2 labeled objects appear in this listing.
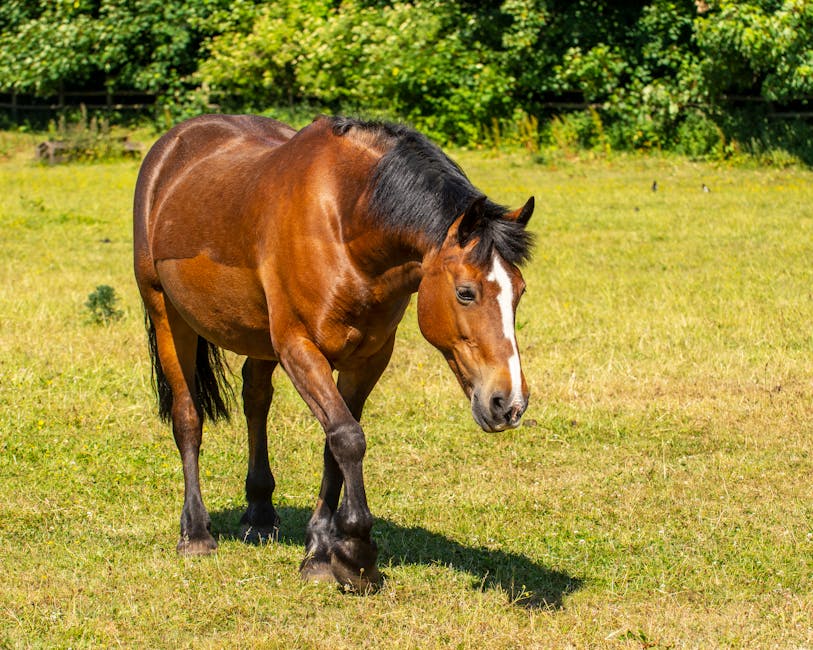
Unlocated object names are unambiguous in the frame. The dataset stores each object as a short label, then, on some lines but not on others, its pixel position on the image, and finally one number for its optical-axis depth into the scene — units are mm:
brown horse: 8508
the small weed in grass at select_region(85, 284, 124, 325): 19875
